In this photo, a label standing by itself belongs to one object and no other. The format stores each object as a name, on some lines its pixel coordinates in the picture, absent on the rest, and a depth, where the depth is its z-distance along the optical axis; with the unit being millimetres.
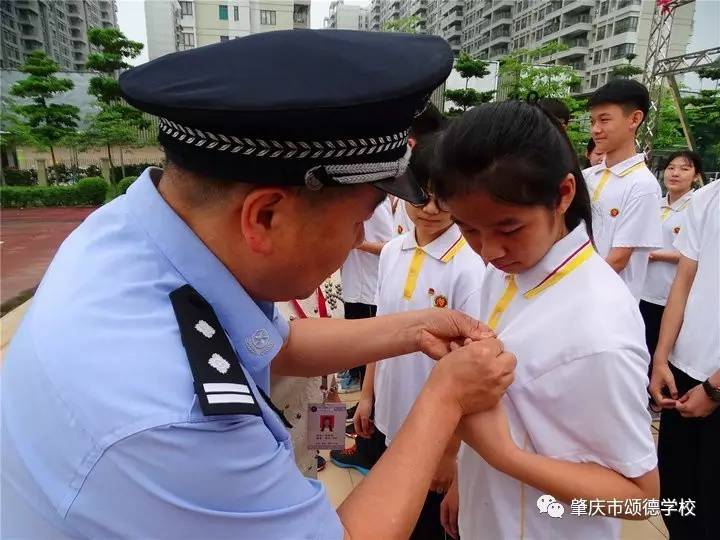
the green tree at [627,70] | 32531
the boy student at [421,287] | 2145
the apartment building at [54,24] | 44625
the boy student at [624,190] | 3352
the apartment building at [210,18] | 37938
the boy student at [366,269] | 3839
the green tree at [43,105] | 22656
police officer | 726
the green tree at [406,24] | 25844
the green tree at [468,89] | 32562
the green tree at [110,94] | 22391
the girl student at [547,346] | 1141
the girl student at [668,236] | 3910
